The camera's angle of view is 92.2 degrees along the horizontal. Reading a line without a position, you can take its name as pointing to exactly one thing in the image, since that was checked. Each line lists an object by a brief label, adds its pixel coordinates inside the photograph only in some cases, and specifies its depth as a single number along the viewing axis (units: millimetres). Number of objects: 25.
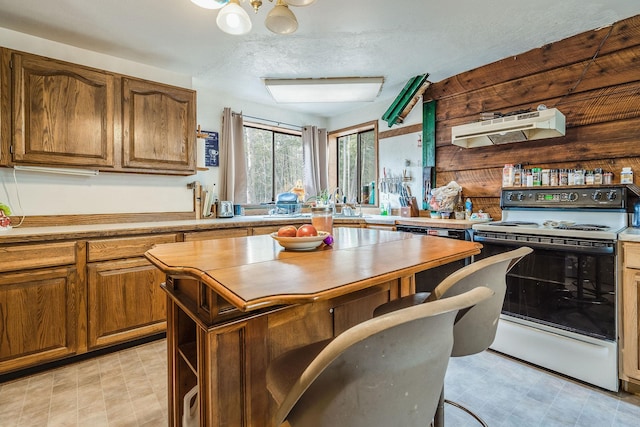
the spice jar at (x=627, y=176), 2158
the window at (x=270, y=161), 4113
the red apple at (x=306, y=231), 1401
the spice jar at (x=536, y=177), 2578
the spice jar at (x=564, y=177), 2438
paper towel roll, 3296
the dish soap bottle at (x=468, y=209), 3080
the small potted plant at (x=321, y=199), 4192
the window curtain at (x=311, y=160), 4547
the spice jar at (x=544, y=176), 2535
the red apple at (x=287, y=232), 1419
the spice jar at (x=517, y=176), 2693
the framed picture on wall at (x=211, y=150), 3627
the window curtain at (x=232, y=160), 3723
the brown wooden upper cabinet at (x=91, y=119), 2217
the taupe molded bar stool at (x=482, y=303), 1049
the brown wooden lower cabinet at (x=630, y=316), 1777
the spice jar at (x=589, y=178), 2314
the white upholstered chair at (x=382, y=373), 569
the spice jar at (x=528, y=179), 2619
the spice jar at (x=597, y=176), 2287
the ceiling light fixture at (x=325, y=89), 3227
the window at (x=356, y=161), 4344
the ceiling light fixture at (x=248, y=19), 1507
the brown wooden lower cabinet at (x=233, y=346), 970
